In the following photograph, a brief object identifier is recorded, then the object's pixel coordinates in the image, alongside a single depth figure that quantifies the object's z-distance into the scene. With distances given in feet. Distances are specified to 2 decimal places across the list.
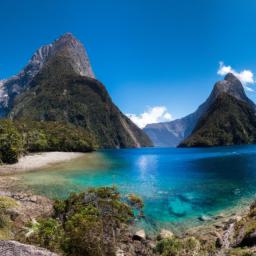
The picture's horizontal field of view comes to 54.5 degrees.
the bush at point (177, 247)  43.70
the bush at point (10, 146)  214.48
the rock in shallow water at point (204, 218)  79.52
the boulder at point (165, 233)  61.12
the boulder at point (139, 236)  59.82
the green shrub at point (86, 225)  32.19
